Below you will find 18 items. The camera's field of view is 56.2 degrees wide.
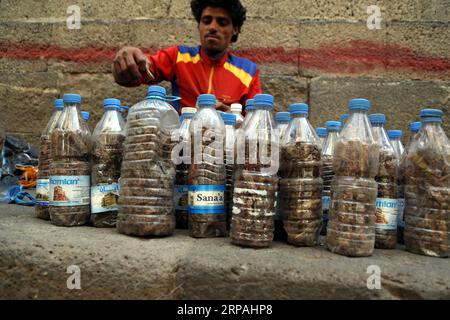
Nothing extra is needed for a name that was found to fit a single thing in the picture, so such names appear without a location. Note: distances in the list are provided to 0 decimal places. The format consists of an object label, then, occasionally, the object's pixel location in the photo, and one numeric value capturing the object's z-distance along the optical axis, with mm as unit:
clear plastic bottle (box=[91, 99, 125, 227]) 693
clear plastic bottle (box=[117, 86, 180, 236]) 642
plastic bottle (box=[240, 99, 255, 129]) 676
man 1125
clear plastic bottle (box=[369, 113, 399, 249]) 652
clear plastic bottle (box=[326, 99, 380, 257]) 597
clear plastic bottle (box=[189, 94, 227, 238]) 642
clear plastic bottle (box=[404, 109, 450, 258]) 625
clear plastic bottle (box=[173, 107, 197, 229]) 716
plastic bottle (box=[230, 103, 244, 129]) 862
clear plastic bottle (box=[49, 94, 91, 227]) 684
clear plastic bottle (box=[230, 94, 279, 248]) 610
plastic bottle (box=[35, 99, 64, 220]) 759
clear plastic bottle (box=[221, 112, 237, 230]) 713
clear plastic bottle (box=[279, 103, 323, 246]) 636
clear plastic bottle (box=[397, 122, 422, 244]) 691
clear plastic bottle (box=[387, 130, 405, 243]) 696
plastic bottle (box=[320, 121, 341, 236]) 740
